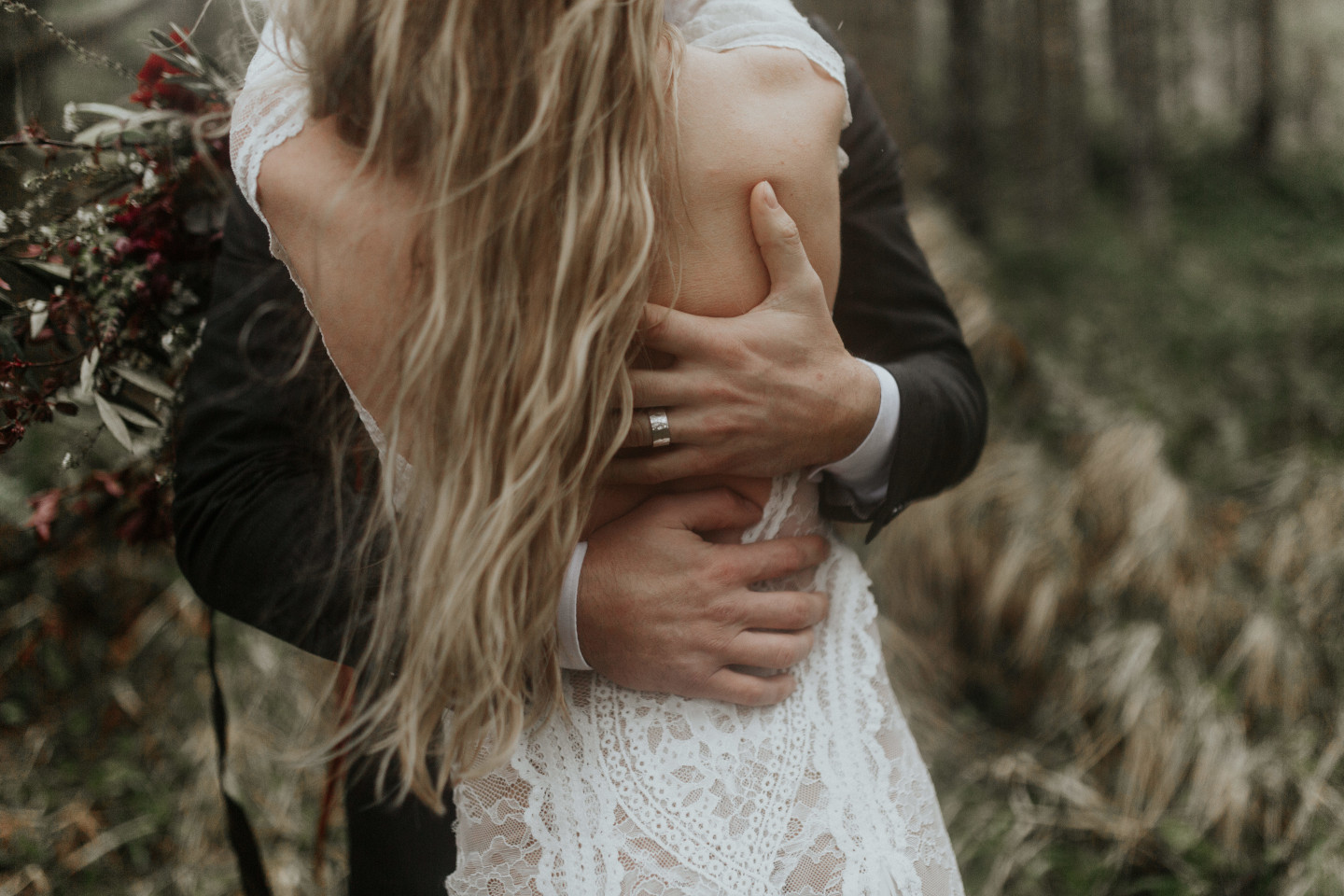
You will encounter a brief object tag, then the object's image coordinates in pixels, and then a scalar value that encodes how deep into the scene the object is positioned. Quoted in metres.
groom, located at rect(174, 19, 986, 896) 0.83
